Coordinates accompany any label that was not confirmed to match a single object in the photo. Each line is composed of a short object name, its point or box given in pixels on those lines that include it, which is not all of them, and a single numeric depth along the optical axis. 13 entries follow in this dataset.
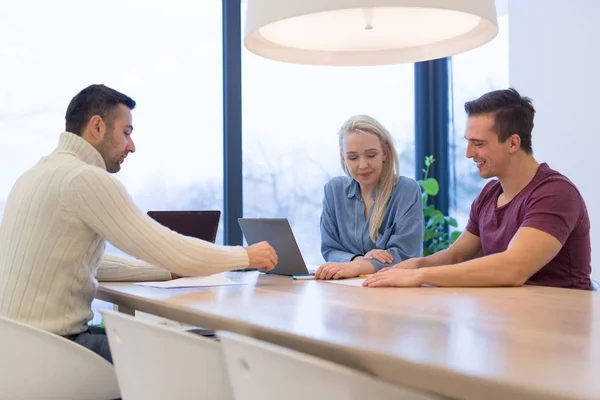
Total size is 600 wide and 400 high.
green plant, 5.12
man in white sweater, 1.98
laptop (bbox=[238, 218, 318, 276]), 2.45
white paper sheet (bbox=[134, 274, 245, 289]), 2.17
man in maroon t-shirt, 2.03
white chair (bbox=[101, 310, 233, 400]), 1.27
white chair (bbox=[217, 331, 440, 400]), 0.94
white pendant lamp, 2.04
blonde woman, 2.79
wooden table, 0.94
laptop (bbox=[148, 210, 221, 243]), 2.69
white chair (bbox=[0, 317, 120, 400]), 1.77
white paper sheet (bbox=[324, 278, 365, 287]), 2.16
